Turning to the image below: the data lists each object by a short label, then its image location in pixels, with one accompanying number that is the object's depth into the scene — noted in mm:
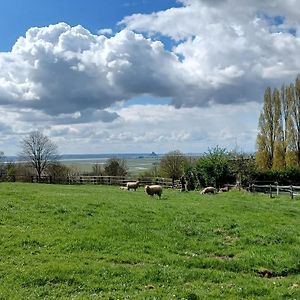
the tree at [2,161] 104150
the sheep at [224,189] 54750
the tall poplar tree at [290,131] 76250
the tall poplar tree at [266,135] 79125
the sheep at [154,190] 39219
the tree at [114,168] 98631
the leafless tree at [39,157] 111438
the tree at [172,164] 91681
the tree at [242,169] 61850
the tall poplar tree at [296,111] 77500
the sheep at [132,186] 52875
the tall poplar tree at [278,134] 77188
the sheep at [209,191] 49375
